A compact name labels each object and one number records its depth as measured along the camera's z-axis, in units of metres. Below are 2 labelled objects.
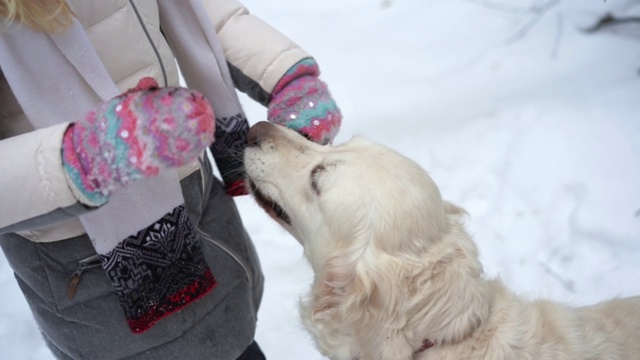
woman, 1.21
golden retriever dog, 1.57
